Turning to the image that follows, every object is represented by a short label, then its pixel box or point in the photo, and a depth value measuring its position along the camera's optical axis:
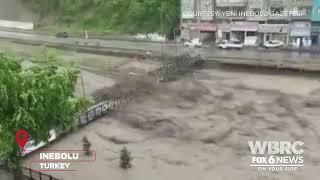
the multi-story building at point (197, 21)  58.66
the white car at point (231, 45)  54.75
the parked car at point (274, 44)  53.34
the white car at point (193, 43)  57.37
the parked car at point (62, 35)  70.81
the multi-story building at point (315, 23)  51.84
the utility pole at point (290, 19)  53.25
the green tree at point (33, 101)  16.00
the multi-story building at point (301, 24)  52.47
